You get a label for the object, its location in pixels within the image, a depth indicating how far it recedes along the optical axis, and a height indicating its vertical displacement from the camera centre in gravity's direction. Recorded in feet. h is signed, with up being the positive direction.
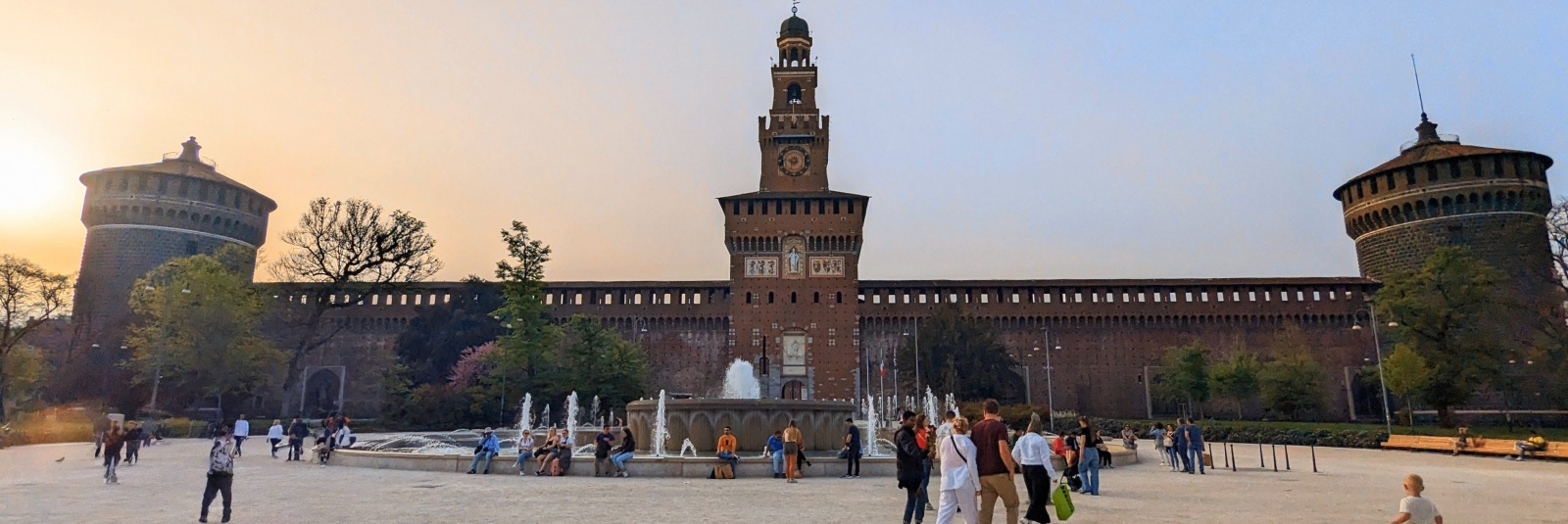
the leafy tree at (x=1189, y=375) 149.28 +5.63
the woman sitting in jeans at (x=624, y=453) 49.90 -2.41
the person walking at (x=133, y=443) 59.98 -2.02
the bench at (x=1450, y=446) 69.41 -3.60
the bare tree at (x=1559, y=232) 120.78 +24.34
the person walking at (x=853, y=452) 50.16 -2.43
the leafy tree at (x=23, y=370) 130.52 +6.81
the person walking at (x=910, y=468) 29.45 -2.04
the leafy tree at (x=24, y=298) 130.11 +18.16
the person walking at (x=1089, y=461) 40.65 -2.51
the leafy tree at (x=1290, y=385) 135.85 +3.49
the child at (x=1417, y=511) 21.31 -2.61
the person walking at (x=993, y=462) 24.14 -1.51
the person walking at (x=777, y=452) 49.37 -2.38
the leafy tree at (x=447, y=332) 156.76 +14.94
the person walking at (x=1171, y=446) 57.21 -2.55
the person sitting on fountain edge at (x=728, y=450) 49.06 -2.26
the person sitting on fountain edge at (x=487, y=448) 52.75 -2.18
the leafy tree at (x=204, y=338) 132.16 +11.81
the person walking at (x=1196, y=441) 55.42 -2.14
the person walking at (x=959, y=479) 23.22 -1.89
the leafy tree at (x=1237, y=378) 145.07 +4.91
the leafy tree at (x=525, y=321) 128.06 +14.09
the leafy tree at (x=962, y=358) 149.28 +8.92
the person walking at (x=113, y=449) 48.16 -1.94
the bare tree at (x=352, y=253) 140.97 +26.74
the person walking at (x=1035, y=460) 29.27 -1.80
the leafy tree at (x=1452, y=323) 120.06 +12.11
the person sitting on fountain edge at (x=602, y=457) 50.52 -2.74
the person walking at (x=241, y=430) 72.02 -1.41
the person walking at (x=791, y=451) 47.29 -2.22
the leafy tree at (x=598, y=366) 128.98 +6.88
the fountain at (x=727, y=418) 63.00 -0.58
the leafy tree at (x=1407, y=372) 118.62 +4.67
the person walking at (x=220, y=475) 30.12 -2.16
